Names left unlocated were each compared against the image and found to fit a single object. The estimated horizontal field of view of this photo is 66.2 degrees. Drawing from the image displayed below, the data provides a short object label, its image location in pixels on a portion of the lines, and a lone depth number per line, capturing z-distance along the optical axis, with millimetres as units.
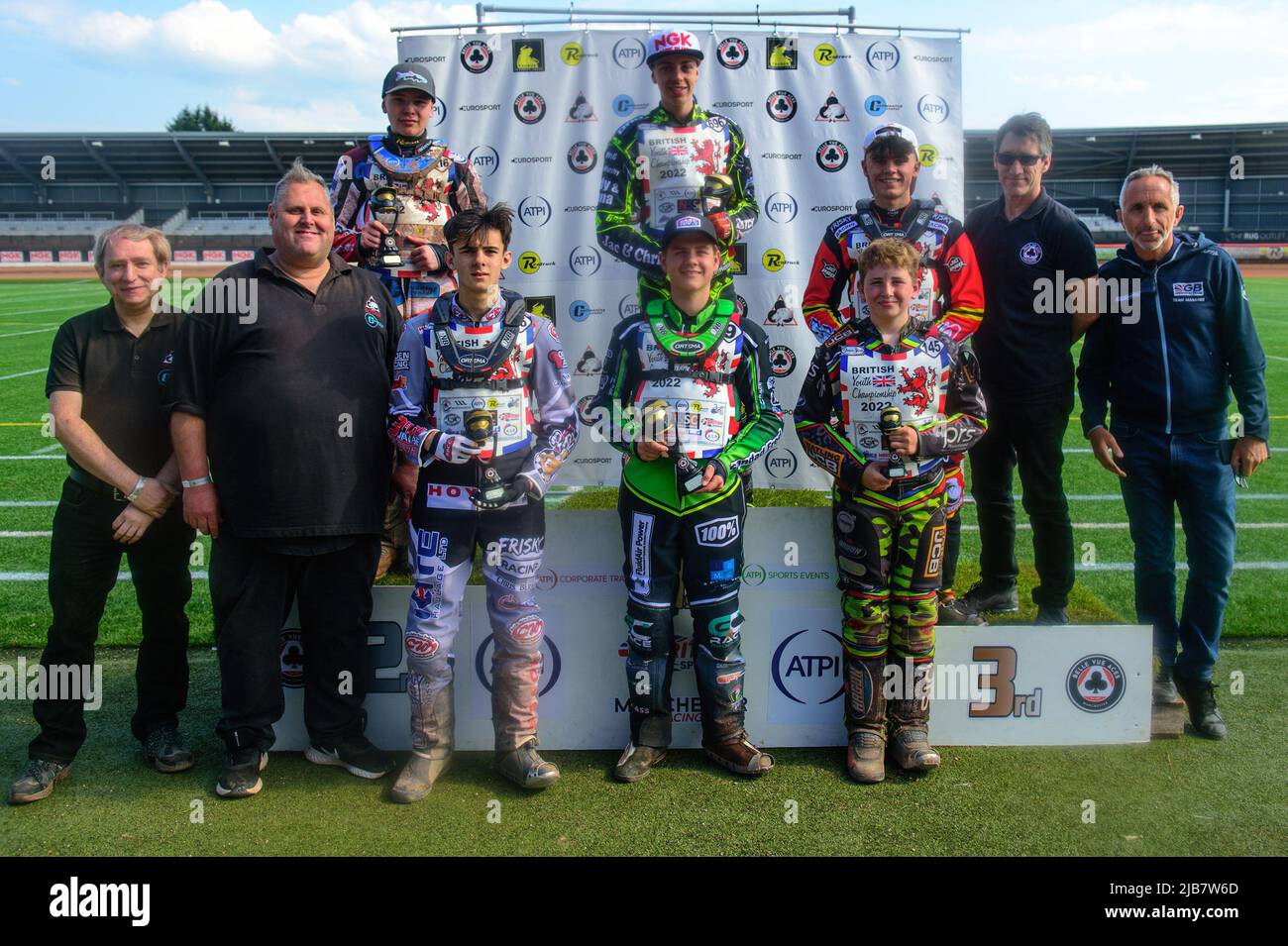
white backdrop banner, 6387
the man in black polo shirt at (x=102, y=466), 3613
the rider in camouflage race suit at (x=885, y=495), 3695
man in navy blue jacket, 4000
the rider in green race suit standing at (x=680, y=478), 3633
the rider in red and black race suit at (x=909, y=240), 4129
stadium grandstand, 37531
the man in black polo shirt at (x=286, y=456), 3557
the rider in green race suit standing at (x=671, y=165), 4703
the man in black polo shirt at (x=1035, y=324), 4410
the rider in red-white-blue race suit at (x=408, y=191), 4742
